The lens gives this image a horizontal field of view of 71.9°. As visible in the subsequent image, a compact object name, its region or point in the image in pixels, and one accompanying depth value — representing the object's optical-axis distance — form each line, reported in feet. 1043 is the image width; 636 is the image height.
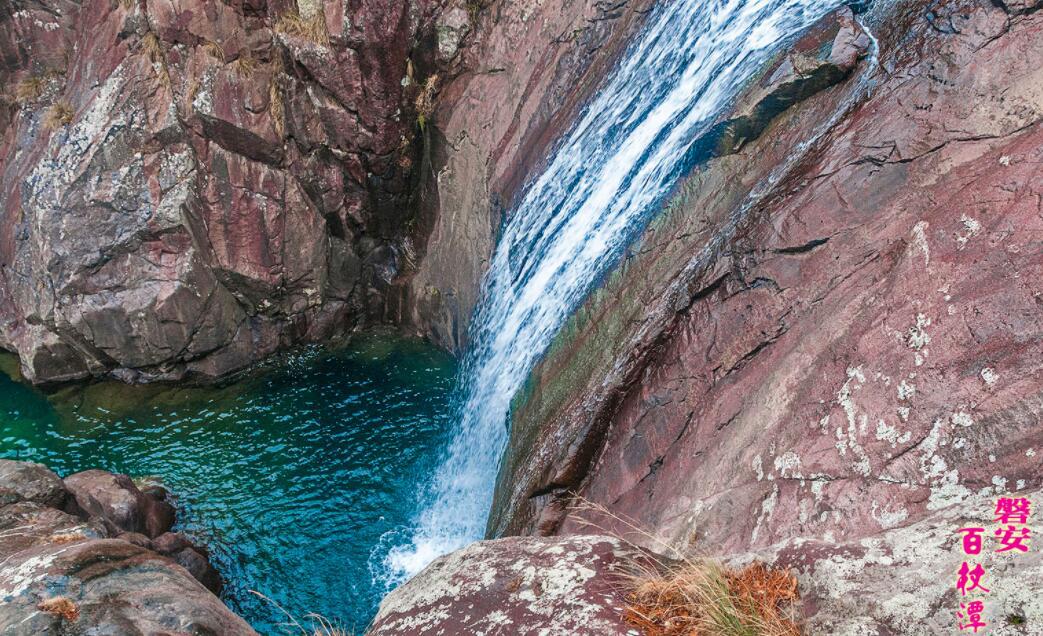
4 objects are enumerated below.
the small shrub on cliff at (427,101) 38.22
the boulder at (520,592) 11.78
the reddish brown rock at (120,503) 27.86
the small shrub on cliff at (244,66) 37.11
